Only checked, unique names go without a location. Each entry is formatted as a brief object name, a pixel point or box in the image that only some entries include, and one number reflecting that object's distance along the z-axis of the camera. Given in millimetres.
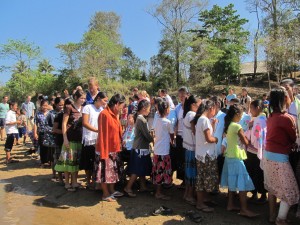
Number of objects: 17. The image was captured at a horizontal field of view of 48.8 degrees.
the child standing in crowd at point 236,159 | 4949
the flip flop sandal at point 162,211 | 5289
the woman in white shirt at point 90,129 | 6168
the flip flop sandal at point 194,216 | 4961
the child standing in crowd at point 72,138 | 6480
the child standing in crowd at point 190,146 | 5543
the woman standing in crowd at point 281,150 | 4387
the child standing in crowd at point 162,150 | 5805
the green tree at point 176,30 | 36000
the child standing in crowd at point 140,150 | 5887
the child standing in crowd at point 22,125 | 12078
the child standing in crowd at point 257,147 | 5090
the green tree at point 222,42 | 33131
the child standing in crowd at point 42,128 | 8531
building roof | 37762
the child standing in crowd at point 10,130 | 9641
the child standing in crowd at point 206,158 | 5168
